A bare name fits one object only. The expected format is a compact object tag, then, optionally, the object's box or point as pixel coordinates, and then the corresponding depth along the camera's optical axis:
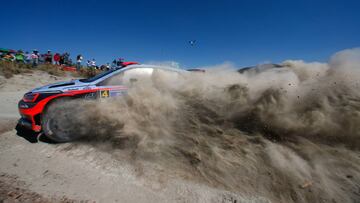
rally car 3.64
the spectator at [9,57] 17.02
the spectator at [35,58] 16.75
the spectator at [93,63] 21.05
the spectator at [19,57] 16.58
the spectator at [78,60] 19.53
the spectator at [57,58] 18.77
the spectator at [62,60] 19.51
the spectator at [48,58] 18.78
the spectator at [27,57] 16.73
